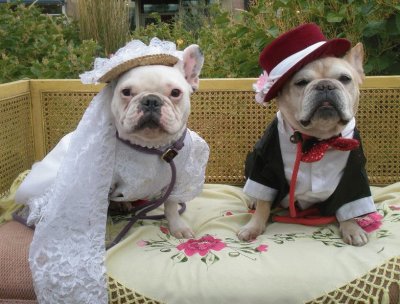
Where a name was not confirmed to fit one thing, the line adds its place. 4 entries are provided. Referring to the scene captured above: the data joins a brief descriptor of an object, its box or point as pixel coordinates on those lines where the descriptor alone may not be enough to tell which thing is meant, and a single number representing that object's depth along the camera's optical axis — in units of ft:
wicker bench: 7.49
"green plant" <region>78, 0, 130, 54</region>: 14.61
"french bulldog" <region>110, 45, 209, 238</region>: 5.13
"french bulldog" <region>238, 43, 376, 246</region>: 5.33
